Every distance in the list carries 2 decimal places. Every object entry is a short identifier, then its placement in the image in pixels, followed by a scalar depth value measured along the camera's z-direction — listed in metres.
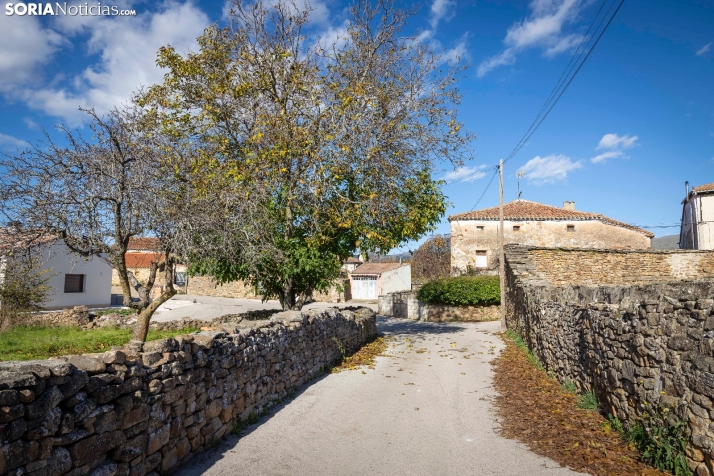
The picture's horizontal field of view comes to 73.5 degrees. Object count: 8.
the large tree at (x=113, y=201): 7.45
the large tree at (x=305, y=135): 12.22
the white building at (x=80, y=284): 24.09
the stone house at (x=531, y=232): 32.97
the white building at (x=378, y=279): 41.41
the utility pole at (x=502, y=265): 18.61
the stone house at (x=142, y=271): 39.96
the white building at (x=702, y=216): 24.86
